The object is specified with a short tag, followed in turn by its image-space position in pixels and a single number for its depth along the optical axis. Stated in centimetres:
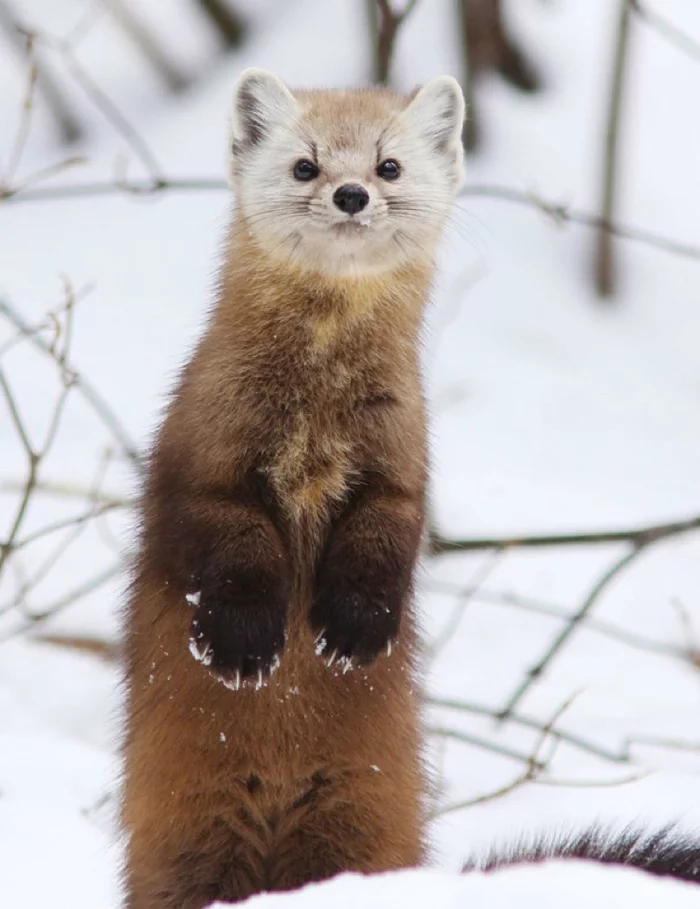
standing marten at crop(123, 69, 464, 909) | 763
